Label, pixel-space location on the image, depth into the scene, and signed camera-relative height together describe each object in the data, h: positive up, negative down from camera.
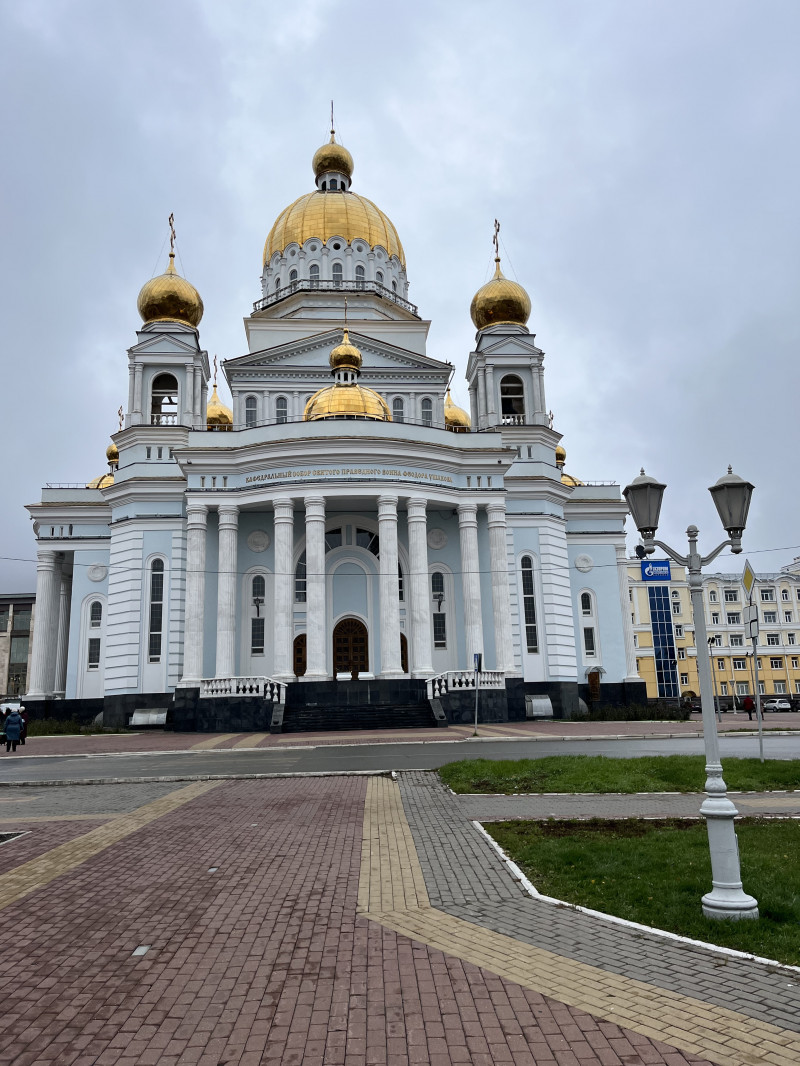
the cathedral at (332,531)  32.50 +8.28
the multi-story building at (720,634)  75.38 +6.89
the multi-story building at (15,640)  92.06 +9.78
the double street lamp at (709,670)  6.23 +0.33
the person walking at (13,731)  24.52 -0.05
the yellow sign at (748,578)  14.71 +2.28
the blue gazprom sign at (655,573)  28.65 +5.06
